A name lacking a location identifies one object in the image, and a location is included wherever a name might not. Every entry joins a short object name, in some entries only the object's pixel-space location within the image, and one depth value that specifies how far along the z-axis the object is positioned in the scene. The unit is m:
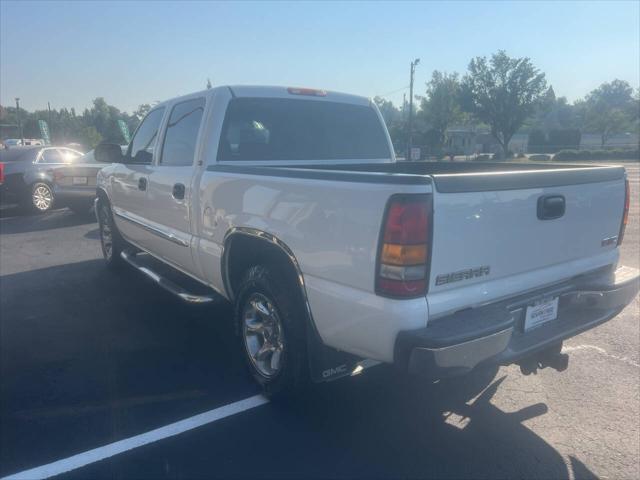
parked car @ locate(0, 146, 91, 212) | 12.42
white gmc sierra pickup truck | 2.52
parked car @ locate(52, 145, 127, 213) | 11.07
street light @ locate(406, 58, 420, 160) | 31.60
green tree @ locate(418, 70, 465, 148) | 51.22
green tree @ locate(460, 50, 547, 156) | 53.58
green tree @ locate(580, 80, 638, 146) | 68.88
